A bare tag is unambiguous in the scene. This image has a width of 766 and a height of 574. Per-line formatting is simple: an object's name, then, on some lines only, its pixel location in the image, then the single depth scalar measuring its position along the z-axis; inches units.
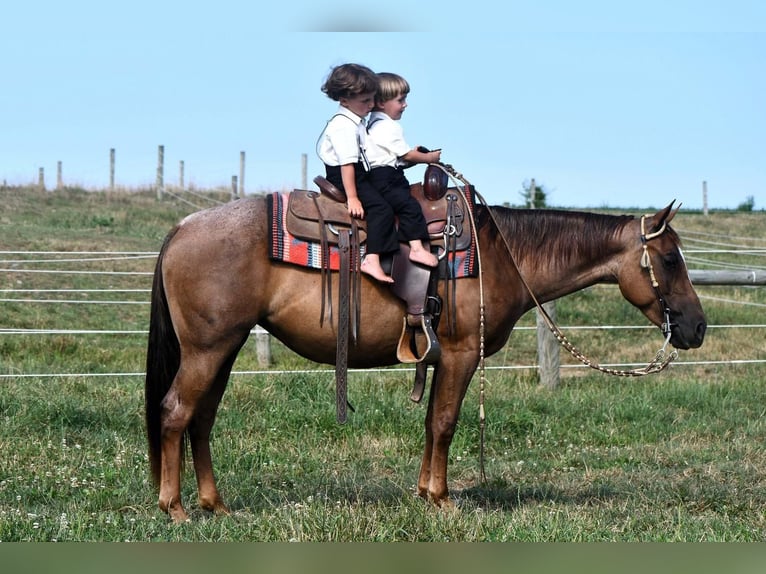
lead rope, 428.8
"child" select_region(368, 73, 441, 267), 408.8
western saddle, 410.0
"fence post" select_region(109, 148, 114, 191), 2206.0
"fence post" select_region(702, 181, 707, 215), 2352.4
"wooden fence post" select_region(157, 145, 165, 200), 2004.2
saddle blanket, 407.8
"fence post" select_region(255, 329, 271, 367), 821.9
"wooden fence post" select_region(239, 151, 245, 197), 2016.5
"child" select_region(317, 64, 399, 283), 406.6
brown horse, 409.1
